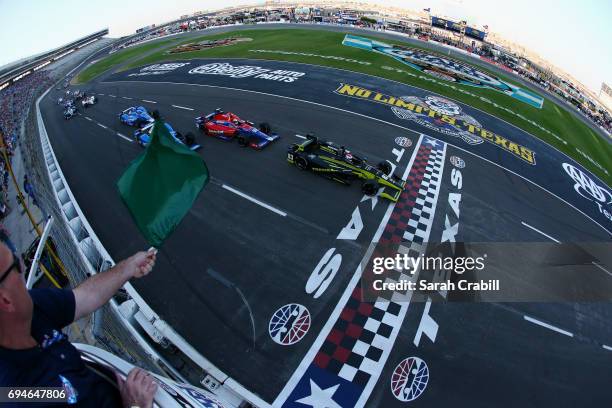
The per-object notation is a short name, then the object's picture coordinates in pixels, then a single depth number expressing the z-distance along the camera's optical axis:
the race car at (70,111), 21.12
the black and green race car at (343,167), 13.49
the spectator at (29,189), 15.06
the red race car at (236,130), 16.55
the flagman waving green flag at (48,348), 2.17
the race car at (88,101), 22.14
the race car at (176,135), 16.42
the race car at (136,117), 18.47
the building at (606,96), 41.19
